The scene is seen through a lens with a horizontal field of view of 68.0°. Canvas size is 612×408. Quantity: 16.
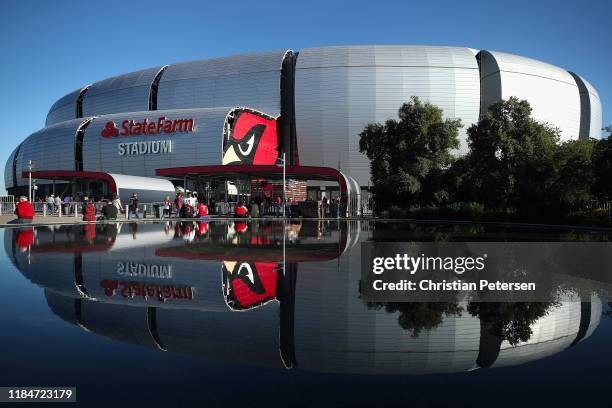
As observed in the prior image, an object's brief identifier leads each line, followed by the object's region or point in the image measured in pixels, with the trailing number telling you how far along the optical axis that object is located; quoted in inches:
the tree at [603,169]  919.7
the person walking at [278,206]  1635.1
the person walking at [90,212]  1170.6
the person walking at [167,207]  1498.5
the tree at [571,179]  1062.4
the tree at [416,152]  1411.2
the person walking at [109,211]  1242.6
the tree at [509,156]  1181.7
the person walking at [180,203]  1456.2
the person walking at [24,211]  979.9
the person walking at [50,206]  1708.9
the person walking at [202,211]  1298.8
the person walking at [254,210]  1466.5
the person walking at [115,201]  1281.4
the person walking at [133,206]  1360.7
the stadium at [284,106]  2204.7
